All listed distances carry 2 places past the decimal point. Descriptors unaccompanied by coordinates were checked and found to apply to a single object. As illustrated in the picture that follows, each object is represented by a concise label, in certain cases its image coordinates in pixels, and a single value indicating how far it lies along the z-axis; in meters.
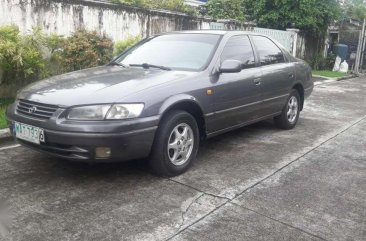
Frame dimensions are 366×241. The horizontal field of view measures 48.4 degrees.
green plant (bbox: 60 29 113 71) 7.46
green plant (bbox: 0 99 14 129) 5.49
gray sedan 3.67
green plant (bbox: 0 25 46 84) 6.48
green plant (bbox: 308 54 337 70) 18.28
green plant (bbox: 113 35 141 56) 8.43
